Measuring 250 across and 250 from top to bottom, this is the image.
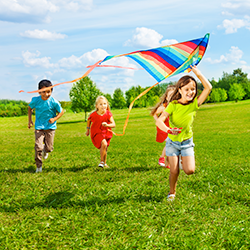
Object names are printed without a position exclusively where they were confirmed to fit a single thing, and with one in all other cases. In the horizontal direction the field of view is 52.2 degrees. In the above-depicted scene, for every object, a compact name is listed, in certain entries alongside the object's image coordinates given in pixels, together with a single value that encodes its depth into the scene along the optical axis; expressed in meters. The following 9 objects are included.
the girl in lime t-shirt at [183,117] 4.28
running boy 6.68
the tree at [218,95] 73.56
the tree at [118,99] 67.75
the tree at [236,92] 70.19
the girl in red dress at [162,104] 5.88
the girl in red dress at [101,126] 6.95
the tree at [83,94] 42.91
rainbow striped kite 4.43
